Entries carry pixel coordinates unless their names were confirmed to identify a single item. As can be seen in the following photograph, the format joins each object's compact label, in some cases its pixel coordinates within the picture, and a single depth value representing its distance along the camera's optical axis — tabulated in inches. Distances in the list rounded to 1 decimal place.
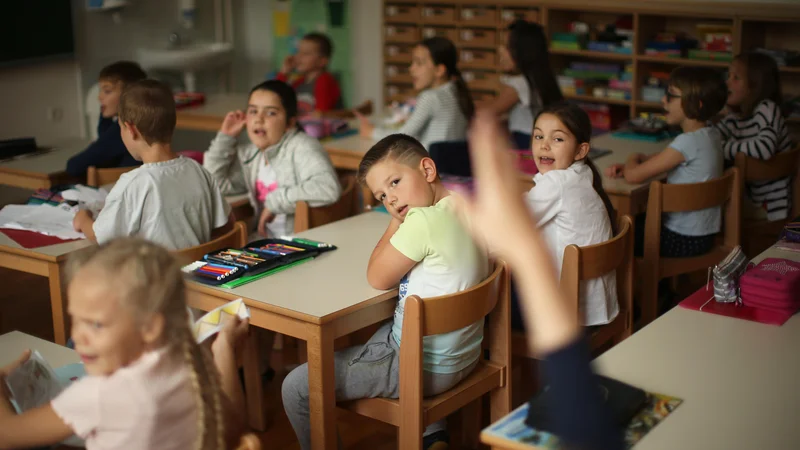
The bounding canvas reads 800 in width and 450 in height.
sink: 265.4
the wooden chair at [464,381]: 84.6
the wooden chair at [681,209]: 126.4
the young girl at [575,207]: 108.7
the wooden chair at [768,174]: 147.0
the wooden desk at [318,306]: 88.0
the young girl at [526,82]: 186.2
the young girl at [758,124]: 155.3
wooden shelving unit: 223.6
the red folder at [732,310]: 84.2
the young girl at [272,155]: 137.2
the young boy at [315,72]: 217.8
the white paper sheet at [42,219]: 115.3
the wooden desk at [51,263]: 106.5
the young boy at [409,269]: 90.4
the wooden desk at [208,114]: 194.4
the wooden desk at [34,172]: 150.3
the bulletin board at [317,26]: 292.5
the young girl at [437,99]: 173.2
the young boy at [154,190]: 107.9
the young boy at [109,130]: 148.9
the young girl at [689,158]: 134.4
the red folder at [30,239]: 110.3
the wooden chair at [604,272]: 100.2
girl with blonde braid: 57.7
